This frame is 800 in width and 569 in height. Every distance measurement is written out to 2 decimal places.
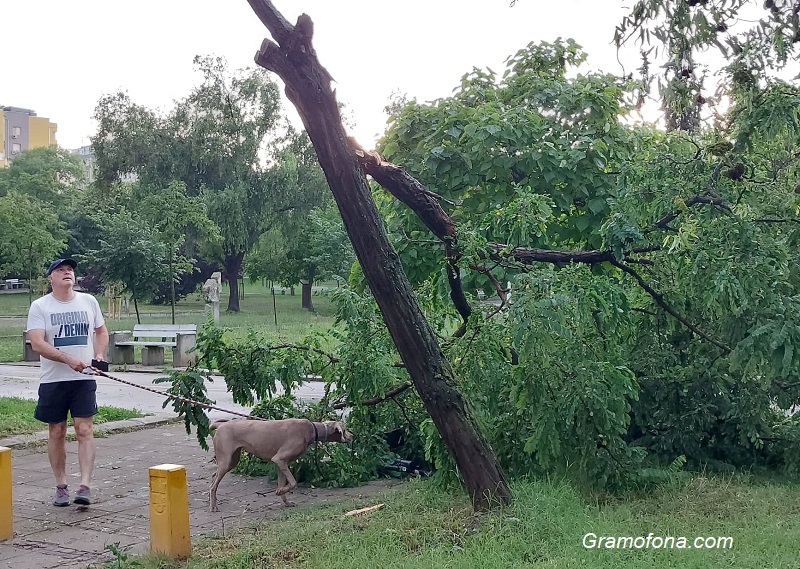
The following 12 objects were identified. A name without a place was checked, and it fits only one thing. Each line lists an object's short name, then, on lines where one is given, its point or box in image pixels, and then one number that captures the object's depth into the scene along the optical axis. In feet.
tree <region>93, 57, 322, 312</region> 137.08
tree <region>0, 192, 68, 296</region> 109.19
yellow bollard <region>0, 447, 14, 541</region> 20.27
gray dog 23.56
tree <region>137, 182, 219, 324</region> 90.35
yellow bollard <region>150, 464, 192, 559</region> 17.66
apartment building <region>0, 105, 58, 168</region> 374.43
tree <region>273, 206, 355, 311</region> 143.54
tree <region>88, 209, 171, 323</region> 82.94
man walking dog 23.45
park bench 64.85
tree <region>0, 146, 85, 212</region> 230.15
